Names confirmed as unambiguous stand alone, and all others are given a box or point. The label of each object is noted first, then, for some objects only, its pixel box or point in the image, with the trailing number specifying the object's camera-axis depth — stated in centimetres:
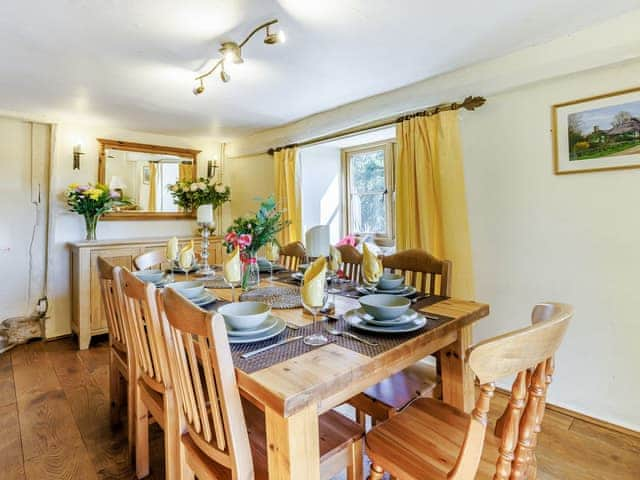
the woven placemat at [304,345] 95
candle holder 218
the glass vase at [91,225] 321
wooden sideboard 297
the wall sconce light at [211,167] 408
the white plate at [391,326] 111
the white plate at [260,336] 106
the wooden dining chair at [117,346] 153
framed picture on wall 171
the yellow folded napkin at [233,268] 159
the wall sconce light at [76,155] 326
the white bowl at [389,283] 162
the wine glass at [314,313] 107
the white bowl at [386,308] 114
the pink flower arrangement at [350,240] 314
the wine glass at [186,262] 204
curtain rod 218
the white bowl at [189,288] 152
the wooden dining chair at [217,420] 85
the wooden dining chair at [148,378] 117
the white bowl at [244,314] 111
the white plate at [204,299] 148
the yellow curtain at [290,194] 343
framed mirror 347
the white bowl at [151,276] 180
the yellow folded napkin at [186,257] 204
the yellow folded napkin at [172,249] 213
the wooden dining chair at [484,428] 68
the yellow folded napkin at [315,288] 113
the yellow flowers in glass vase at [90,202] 312
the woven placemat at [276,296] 151
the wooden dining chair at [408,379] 132
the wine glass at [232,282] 160
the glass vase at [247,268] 167
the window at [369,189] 339
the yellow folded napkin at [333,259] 177
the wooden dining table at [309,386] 80
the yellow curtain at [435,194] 223
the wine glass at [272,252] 199
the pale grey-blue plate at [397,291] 156
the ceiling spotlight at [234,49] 166
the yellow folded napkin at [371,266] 154
